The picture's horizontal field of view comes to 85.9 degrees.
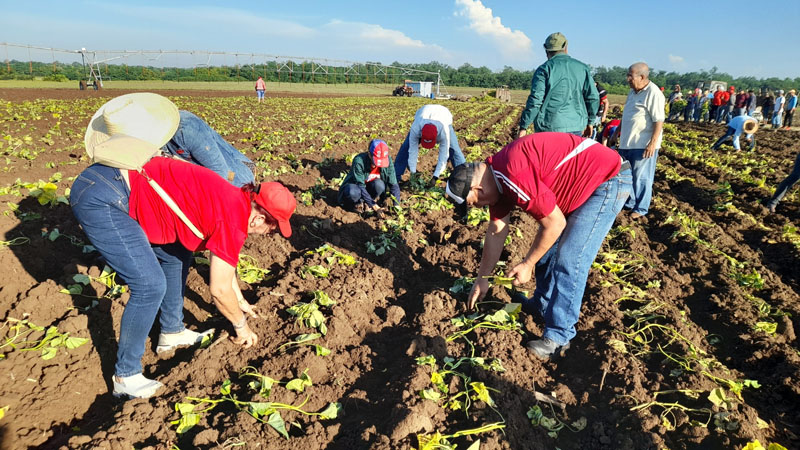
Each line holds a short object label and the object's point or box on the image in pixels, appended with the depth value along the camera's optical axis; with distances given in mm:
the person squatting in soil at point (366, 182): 6168
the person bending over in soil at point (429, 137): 6387
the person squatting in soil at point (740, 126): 11742
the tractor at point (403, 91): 44625
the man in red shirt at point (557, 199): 2697
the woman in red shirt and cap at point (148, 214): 2559
